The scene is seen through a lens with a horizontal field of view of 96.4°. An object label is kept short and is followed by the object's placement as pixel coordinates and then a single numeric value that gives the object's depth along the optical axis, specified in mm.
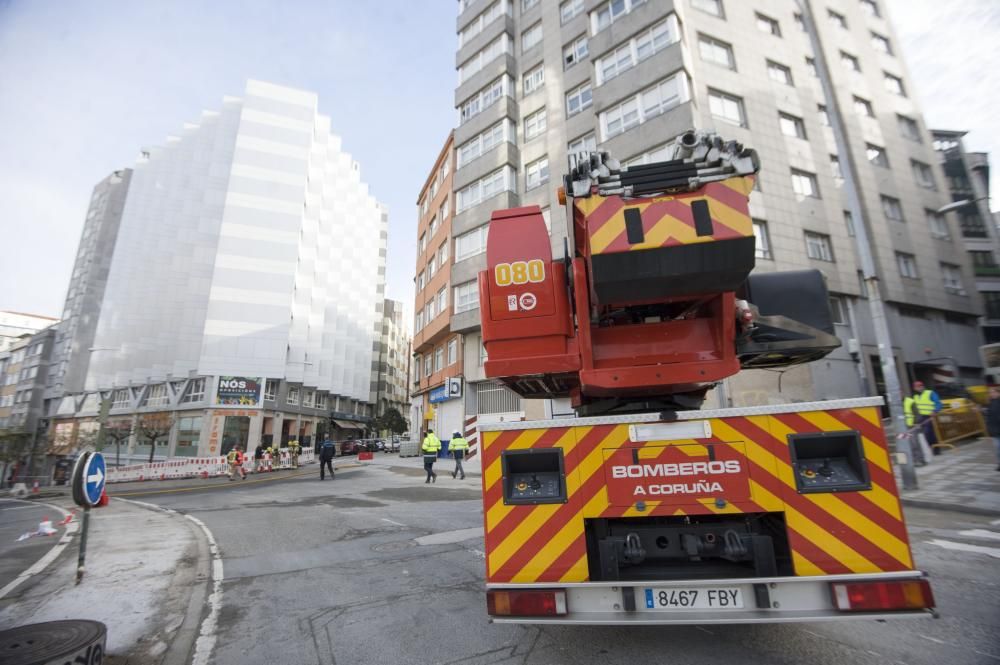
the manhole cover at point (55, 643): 2418
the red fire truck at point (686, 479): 2432
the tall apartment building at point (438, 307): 24984
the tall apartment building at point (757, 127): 18281
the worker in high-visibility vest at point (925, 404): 11672
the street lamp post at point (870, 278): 8664
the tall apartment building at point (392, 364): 70062
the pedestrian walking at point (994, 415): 8422
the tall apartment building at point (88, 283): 54031
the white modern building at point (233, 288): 36500
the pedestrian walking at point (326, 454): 17484
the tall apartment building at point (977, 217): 28297
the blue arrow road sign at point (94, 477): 4941
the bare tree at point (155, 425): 33391
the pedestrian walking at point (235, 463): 19556
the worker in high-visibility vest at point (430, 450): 14547
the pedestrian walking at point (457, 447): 16516
